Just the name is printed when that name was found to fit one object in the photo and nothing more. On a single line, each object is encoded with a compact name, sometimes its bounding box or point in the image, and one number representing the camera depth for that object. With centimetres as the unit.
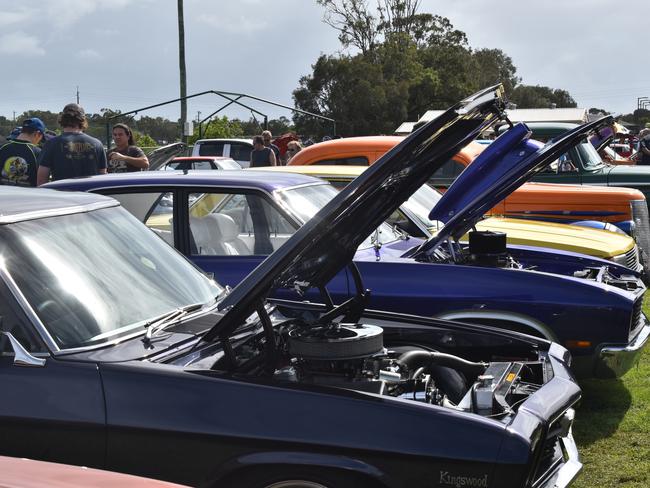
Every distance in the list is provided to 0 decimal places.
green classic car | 1179
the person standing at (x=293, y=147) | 1530
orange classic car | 990
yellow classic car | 718
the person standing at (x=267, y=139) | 1487
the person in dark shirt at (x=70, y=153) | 770
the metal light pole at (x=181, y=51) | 2627
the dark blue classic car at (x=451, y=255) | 519
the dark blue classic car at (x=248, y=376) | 291
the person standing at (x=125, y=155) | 938
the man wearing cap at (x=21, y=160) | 813
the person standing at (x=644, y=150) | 1875
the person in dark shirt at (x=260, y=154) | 1457
